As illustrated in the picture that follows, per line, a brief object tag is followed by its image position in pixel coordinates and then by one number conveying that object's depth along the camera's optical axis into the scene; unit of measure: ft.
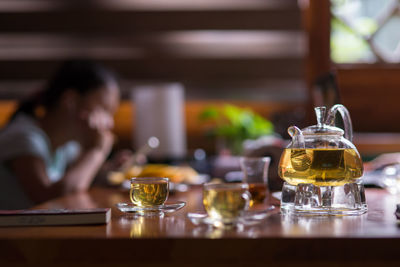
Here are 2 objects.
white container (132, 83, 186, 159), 10.17
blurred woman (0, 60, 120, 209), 6.17
